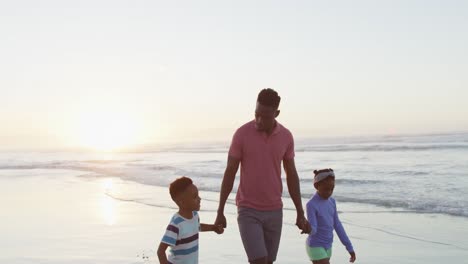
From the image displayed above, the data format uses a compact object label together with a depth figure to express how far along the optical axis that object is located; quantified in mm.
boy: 4332
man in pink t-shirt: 4766
